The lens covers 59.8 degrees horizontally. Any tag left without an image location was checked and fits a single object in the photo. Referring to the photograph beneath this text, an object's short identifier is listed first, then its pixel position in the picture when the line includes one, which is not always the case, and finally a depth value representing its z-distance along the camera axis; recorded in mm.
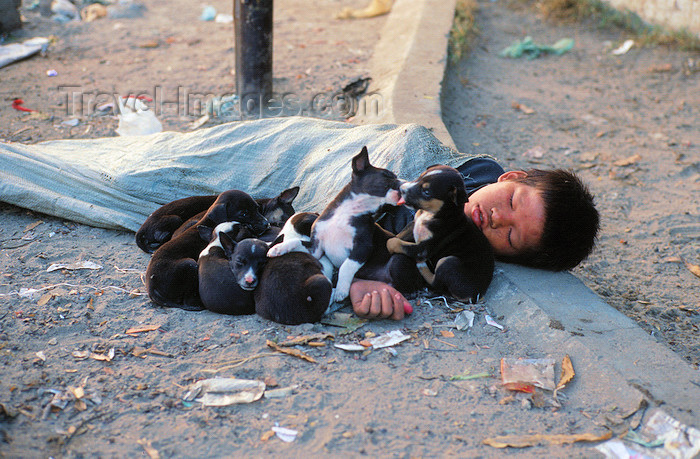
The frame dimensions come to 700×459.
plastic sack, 4086
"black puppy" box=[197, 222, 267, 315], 3109
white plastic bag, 5660
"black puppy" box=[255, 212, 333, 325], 3002
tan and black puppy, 3178
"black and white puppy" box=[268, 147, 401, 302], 3219
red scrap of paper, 6238
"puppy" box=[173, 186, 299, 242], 3875
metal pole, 6074
